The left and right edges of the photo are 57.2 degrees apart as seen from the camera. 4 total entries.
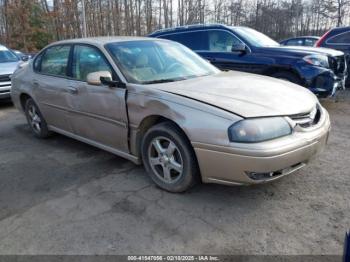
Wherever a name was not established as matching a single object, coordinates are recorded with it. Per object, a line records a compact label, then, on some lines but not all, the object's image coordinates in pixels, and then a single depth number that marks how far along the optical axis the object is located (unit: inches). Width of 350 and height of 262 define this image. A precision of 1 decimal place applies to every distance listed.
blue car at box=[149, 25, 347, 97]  246.8
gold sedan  105.2
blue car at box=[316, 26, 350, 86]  338.6
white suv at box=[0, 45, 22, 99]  307.0
